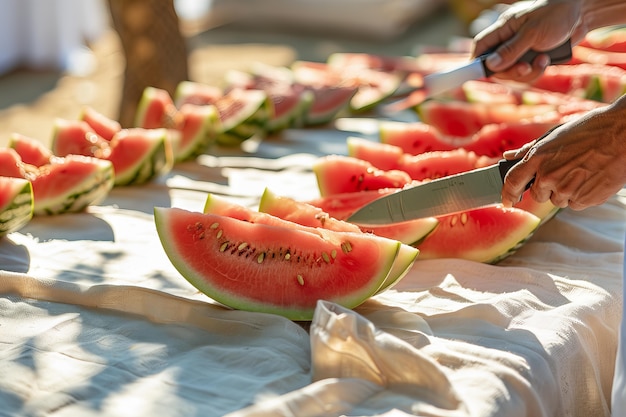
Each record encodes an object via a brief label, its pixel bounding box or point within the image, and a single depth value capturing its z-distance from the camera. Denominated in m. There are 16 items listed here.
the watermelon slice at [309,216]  1.79
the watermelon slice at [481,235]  1.85
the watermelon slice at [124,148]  2.28
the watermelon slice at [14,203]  1.81
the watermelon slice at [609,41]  3.69
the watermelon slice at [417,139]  2.45
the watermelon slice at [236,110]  2.70
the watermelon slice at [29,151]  2.19
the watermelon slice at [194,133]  2.51
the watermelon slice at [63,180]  2.02
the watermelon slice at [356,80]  3.20
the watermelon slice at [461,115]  2.72
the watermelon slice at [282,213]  1.74
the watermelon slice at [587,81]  2.89
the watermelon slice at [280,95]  2.88
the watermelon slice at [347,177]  2.05
